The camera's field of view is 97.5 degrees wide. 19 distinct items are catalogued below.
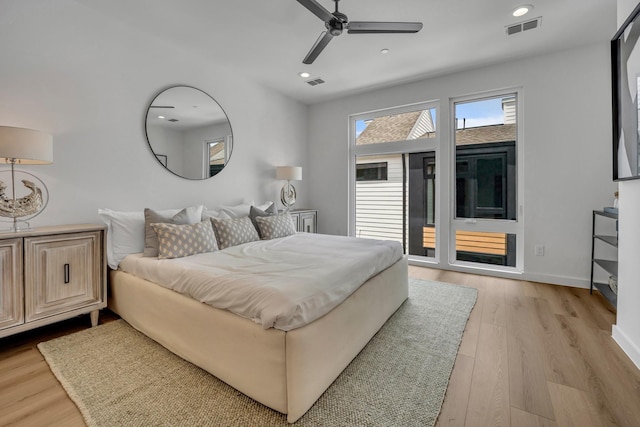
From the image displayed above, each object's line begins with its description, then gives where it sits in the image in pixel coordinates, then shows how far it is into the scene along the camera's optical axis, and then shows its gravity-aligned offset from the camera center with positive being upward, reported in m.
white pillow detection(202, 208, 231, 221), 3.08 +0.01
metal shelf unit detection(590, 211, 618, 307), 2.69 -0.52
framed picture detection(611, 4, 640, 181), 1.87 +0.81
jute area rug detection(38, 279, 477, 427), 1.38 -0.98
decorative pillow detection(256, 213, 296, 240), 3.22 -0.15
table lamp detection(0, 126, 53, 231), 1.85 +0.41
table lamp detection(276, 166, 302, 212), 4.32 +0.55
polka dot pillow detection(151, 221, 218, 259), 2.32 -0.21
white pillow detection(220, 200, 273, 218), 3.36 +0.05
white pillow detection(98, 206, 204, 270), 2.42 -0.17
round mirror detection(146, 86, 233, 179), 3.05 +0.98
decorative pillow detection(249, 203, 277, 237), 3.37 +0.02
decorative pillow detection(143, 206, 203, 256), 2.46 -0.05
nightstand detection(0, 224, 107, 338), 1.88 -0.44
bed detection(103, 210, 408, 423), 1.37 -0.67
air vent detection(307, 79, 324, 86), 4.14 +1.98
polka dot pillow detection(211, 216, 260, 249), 2.79 -0.17
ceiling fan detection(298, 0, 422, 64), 2.13 +1.48
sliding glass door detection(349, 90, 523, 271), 3.73 +0.50
